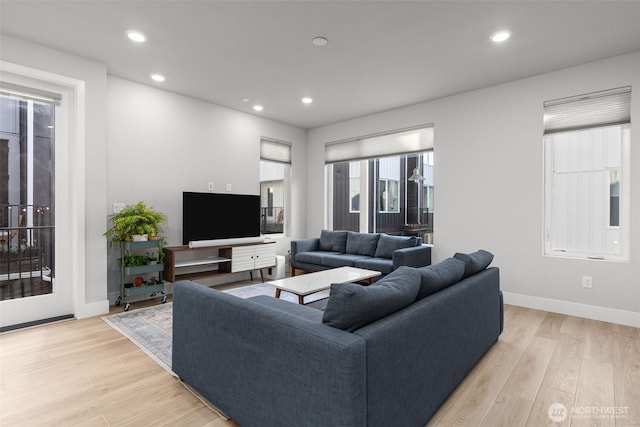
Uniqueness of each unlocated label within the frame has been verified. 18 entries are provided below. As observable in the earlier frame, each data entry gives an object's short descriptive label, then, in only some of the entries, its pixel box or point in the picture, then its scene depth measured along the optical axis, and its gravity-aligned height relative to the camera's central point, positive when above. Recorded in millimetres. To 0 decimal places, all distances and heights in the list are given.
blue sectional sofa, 1258 -639
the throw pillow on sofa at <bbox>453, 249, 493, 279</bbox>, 2334 -369
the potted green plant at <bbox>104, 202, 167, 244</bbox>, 3542 -135
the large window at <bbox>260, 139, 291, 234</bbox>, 5719 +523
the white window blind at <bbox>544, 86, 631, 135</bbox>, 3332 +1095
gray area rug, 2564 -1090
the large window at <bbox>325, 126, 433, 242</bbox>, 5598 +431
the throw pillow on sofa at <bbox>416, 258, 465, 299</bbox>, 1812 -379
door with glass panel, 3146 +26
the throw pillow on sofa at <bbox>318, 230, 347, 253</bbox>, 5336 -474
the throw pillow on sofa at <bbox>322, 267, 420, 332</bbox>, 1360 -399
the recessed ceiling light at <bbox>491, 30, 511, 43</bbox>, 2863 +1573
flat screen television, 4320 -56
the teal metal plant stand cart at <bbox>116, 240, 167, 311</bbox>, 3621 -790
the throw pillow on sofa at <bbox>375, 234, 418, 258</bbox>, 4598 -450
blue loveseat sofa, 4285 -591
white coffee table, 3023 -706
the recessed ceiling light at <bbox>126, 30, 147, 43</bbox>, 2914 +1600
